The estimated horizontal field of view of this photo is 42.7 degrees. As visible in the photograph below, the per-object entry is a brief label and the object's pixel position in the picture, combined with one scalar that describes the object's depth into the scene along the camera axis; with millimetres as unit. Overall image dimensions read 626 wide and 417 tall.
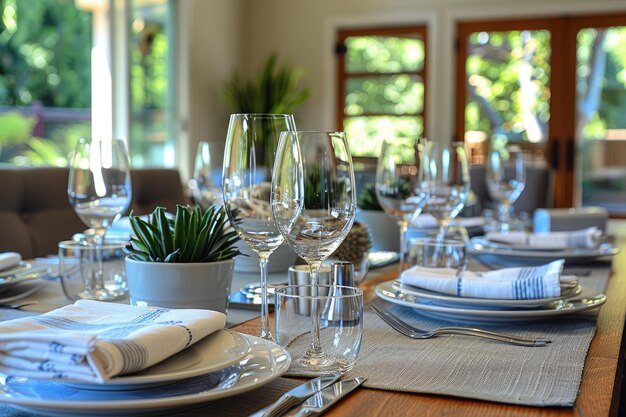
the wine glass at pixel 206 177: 1548
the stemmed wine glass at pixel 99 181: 1238
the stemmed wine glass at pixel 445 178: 1403
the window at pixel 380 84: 6508
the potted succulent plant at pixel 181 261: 934
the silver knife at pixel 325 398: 628
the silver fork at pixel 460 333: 889
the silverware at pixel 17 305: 1089
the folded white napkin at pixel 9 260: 1215
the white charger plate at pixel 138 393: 577
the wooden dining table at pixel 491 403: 646
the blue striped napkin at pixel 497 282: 1023
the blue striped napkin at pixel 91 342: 583
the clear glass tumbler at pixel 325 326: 744
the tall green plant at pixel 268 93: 6527
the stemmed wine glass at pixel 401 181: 1372
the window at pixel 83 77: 4652
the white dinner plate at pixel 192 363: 603
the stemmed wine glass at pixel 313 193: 799
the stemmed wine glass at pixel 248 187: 890
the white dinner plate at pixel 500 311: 977
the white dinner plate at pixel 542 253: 1564
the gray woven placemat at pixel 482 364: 700
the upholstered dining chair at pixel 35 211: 1927
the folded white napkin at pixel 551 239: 1685
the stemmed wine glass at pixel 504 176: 1989
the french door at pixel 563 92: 6066
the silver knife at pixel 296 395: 611
